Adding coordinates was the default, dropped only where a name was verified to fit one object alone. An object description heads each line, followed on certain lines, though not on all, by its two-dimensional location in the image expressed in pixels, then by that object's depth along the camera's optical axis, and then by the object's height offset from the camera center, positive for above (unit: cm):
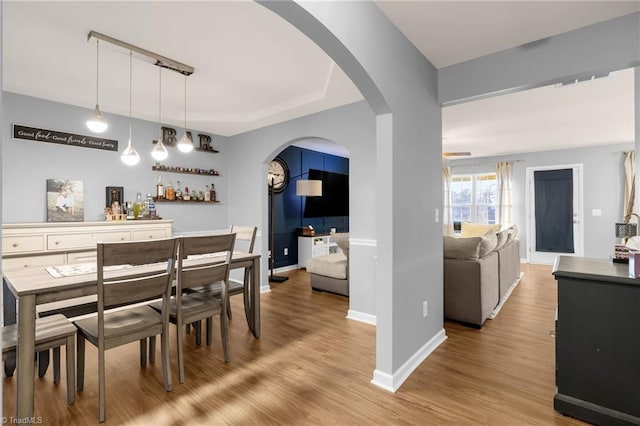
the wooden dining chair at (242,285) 316 -72
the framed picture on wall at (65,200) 375 +17
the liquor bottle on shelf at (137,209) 428 +7
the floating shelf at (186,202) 467 +19
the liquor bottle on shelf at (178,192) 481 +33
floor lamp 590 +43
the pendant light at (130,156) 299 +54
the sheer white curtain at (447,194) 812 +47
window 765 +35
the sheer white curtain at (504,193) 723 +43
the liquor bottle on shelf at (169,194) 465 +29
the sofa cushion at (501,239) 396 -34
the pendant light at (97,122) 261 +75
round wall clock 614 +77
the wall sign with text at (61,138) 360 +92
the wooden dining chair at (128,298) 199 -56
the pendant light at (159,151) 319 +62
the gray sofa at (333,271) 436 -83
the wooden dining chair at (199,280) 239 -53
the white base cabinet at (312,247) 642 -69
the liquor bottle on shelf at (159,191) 458 +33
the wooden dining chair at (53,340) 194 -76
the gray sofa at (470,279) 333 -71
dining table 184 -50
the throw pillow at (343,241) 428 -37
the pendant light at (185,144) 335 +72
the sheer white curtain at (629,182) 586 +54
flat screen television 661 +33
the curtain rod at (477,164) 719 +116
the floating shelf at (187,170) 465 +67
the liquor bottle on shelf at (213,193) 525 +34
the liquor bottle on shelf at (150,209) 443 +7
